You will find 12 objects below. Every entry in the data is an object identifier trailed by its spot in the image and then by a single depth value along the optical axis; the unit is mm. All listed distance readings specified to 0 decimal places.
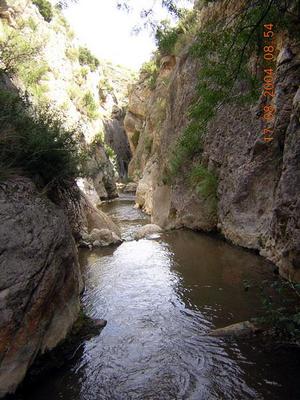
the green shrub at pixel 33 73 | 28962
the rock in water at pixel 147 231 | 18109
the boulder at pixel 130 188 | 48225
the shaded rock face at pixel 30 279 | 4922
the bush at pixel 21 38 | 9039
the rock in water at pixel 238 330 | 6441
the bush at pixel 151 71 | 39219
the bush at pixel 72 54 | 48112
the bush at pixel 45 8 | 43875
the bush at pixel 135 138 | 50938
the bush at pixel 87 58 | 54906
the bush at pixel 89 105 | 46438
